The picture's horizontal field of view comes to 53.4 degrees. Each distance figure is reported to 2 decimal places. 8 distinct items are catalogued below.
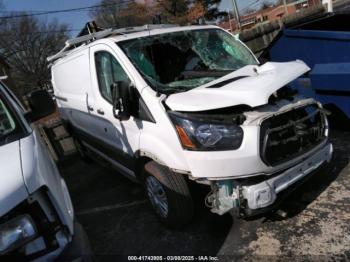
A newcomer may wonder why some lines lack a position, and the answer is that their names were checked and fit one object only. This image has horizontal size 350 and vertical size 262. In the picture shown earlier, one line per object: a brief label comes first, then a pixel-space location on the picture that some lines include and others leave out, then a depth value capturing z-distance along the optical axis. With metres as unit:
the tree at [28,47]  41.00
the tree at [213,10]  44.16
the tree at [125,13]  38.78
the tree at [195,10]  37.09
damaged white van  2.88
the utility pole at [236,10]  22.74
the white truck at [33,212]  1.88
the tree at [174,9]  38.28
